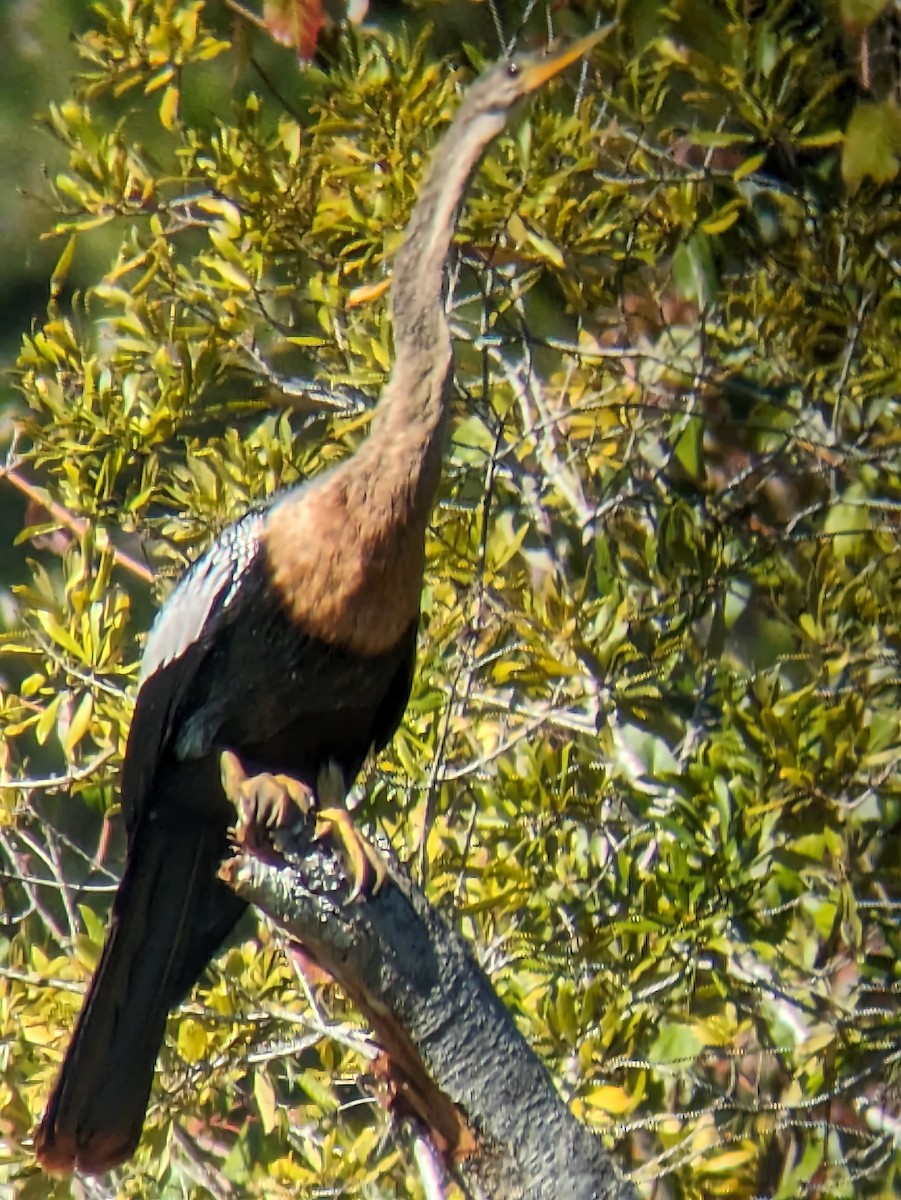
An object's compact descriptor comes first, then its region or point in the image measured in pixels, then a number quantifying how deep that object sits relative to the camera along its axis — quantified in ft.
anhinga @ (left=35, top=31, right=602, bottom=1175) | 58.45
